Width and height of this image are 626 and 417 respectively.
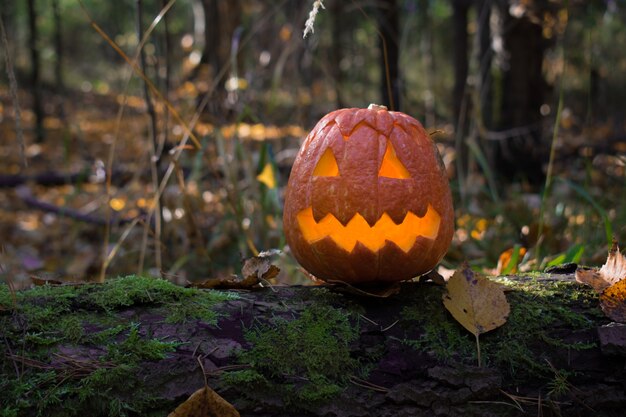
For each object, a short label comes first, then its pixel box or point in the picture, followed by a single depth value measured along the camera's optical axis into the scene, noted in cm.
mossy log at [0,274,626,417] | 130
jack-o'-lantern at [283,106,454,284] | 158
